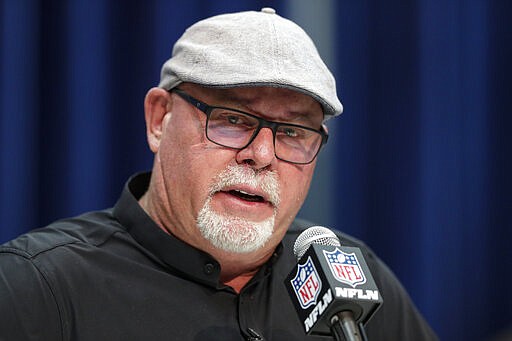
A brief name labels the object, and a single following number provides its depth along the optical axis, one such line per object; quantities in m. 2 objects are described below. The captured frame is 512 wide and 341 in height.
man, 5.00
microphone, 4.80
